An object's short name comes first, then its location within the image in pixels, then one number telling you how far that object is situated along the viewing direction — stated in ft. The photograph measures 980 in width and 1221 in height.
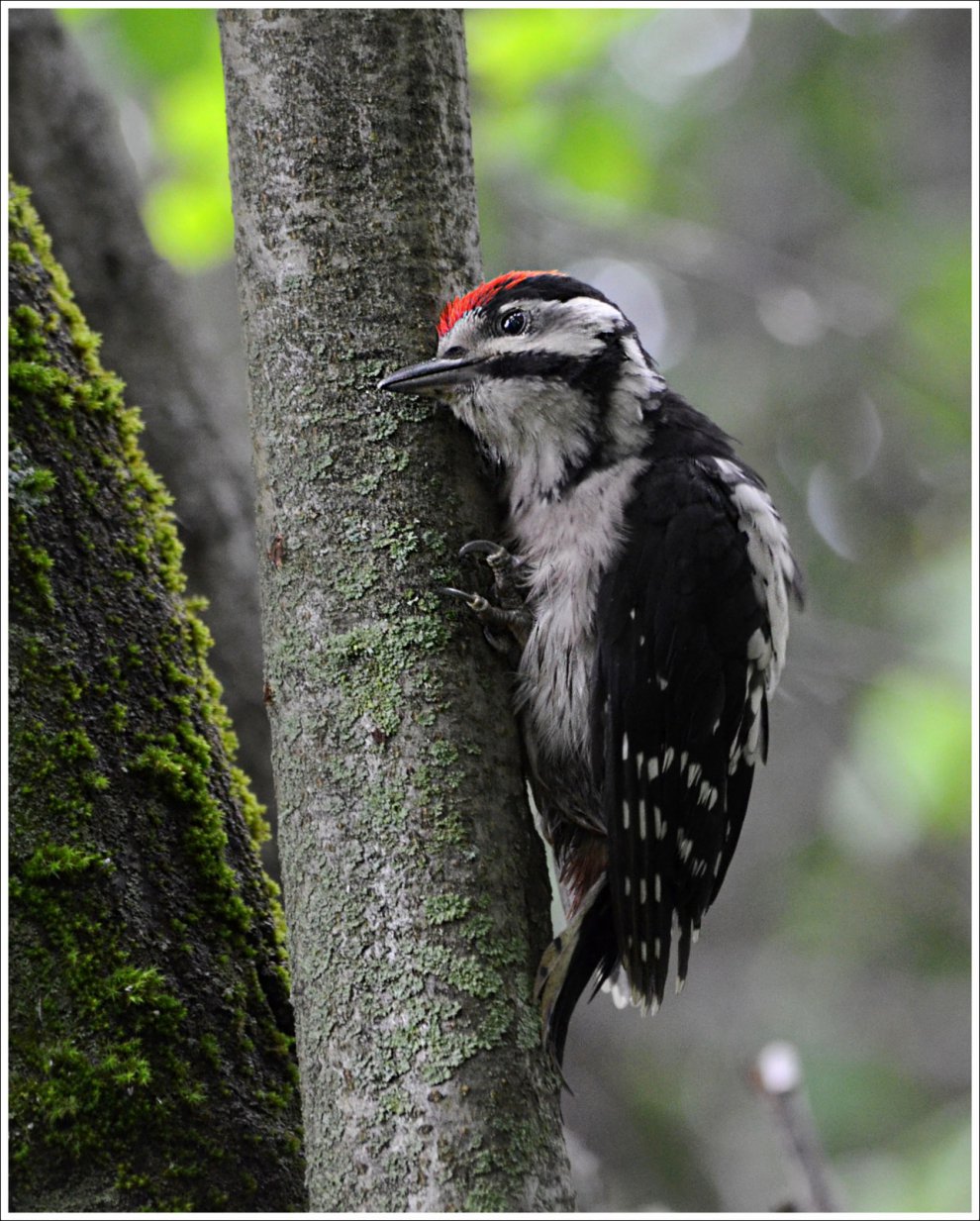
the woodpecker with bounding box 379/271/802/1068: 14.20
